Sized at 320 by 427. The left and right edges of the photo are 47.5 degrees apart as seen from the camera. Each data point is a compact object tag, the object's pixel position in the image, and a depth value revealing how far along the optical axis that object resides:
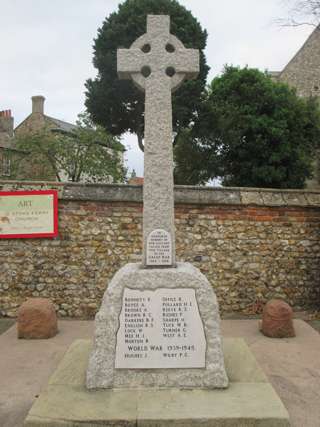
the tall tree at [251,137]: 17.03
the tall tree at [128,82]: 15.79
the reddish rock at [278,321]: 5.34
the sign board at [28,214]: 6.40
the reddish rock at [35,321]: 5.27
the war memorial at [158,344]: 2.61
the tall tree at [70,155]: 13.93
